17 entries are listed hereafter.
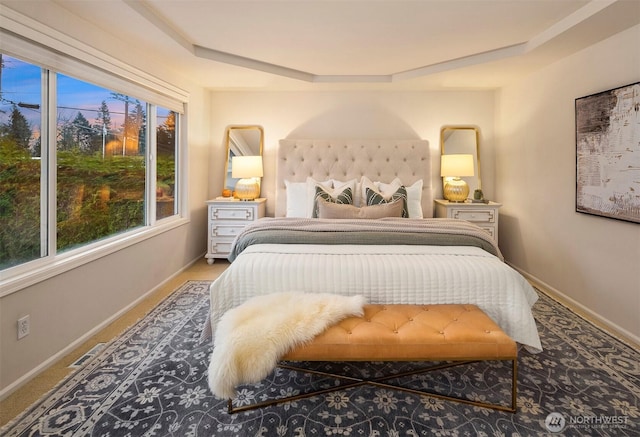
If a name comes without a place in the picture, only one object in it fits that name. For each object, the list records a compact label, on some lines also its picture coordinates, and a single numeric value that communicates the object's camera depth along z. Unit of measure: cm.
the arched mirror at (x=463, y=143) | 455
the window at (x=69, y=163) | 195
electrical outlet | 189
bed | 205
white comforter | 204
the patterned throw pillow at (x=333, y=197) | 369
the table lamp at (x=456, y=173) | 424
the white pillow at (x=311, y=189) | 390
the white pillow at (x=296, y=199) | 406
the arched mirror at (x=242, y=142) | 466
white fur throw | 149
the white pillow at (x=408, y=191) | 386
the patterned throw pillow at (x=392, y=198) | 371
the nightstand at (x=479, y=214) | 408
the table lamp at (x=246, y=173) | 438
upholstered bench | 160
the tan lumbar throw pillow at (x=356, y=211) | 335
